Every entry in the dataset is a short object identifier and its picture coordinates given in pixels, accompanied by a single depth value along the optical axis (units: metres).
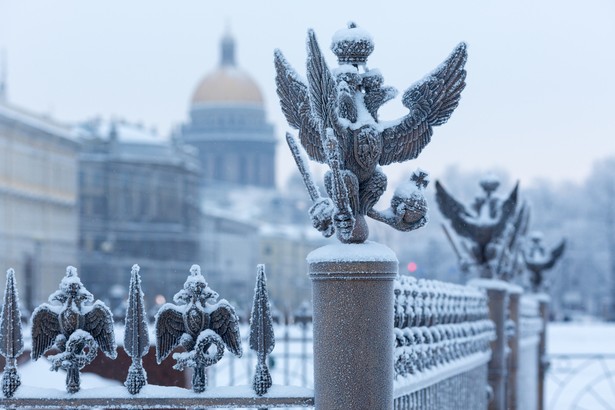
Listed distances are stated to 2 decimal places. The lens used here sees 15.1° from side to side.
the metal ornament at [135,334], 7.48
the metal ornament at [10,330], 7.48
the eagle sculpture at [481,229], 16.75
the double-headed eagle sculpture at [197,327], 7.54
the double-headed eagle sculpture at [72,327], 7.48
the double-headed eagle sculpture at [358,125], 7.67
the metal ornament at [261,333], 7.60
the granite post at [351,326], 7.56
